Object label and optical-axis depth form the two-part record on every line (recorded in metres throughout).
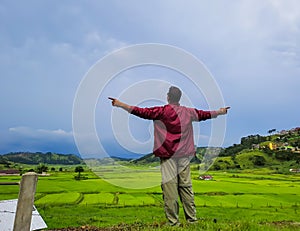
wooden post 2.69
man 4.24
